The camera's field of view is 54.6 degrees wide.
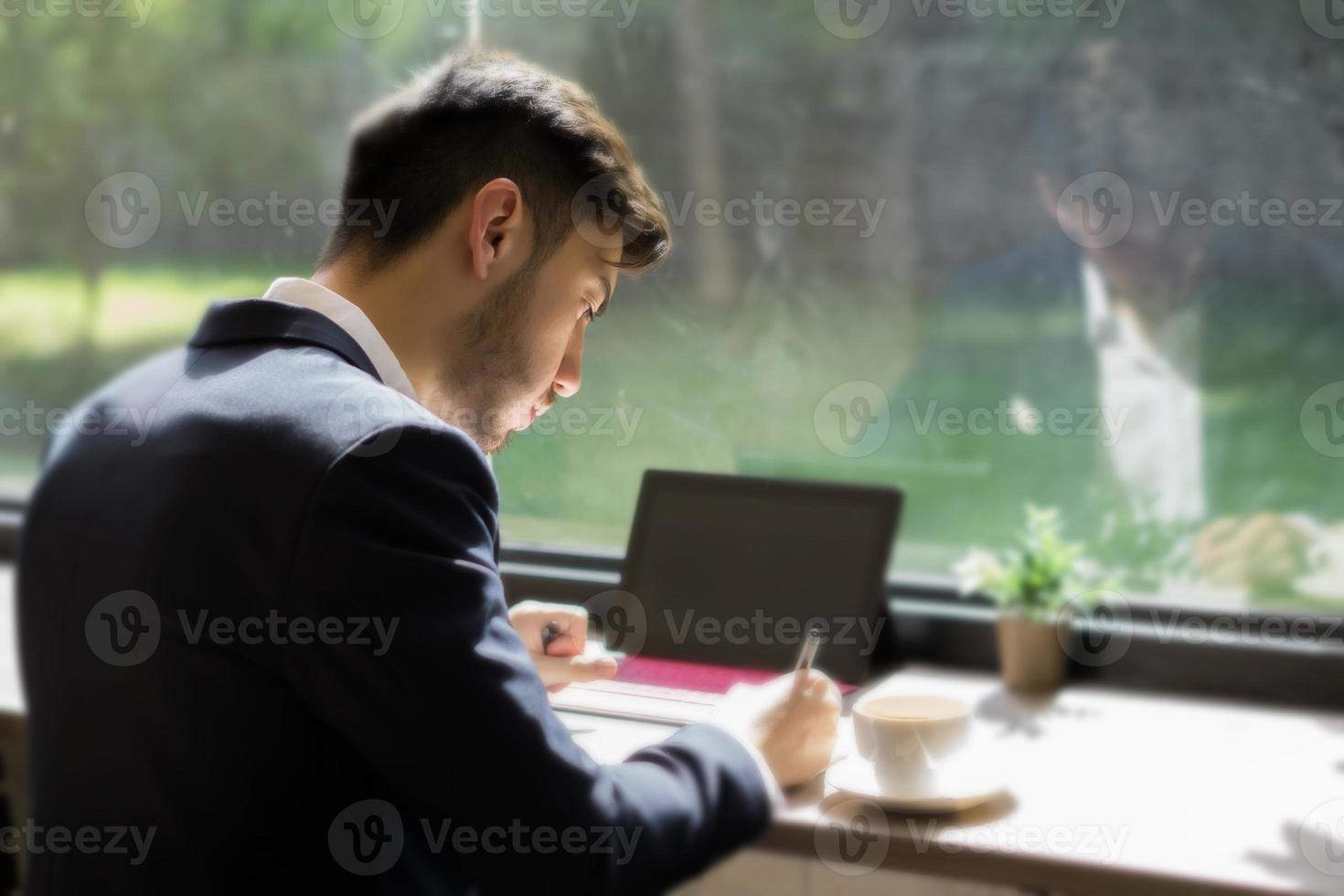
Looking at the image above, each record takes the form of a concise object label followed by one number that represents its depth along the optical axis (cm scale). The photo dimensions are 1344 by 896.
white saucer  119
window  159
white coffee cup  117
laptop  163
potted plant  158
